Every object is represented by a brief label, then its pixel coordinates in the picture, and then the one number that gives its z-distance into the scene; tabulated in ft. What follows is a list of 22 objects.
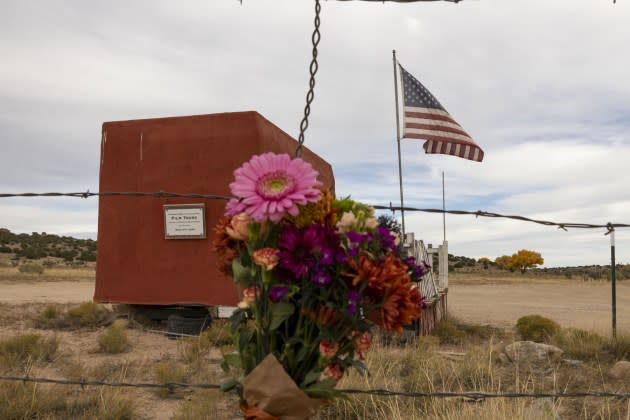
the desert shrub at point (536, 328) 28.27
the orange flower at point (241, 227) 5.08
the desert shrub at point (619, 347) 22.43
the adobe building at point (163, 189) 28.35
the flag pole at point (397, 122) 28.90
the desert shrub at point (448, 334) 28.37
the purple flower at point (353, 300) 4.77
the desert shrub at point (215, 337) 23.89
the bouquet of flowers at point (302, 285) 4.81
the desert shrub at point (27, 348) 21.06
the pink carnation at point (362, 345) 5.31
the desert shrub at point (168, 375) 17.38
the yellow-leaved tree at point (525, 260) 139.54
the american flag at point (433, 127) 29.25
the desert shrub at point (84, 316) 30.94
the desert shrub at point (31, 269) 84.35
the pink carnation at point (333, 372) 5.20
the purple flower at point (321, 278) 4.77
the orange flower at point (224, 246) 5.53
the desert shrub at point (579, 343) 22.29
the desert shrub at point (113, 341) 23.68
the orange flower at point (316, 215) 5.05
